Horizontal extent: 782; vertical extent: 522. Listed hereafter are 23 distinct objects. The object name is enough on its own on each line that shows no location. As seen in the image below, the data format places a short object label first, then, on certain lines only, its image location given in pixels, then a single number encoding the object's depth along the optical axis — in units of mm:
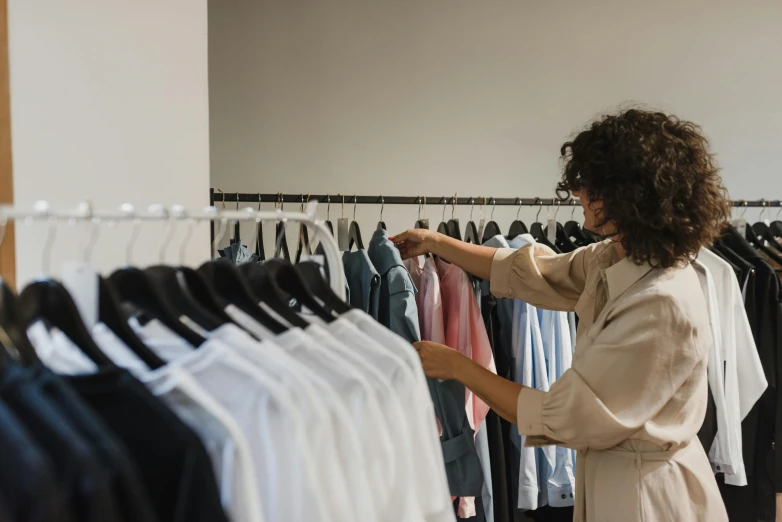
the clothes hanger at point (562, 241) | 1931
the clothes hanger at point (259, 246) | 1632
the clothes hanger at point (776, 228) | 2174
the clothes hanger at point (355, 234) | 1646
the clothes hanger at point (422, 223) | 1798
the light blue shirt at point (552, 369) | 1654
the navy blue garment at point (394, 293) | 1447
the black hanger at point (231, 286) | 808
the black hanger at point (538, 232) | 1901
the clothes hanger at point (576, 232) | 1962
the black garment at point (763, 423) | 1826
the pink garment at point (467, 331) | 1568
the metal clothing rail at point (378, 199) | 1661
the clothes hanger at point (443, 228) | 1833
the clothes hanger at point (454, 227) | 1780
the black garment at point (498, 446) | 1617
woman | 1186
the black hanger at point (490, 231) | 1869
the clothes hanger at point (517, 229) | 1923
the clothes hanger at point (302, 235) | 1504
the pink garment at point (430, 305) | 1594
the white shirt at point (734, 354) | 1743
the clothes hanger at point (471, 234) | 1771
